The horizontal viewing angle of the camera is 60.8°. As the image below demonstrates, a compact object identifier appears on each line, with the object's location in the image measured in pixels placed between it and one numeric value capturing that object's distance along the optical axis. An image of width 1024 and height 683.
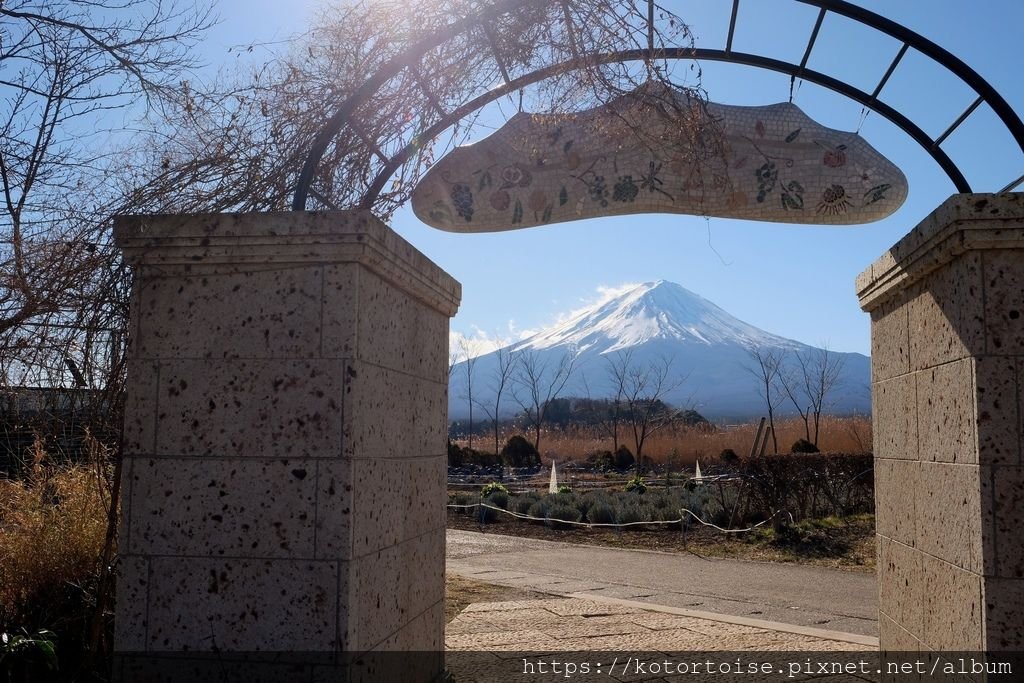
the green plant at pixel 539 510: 13.90
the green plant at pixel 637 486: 16.56
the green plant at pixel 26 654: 3.44
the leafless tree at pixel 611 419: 28.96
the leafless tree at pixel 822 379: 25.80
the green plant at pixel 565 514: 13.59
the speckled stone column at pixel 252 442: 2.66
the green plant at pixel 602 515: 13.33
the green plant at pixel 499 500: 15.17
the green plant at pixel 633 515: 12.96
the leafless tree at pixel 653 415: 27.52
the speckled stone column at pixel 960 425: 2.60
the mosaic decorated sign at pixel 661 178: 4.85
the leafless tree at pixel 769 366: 27.91
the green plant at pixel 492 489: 16.49
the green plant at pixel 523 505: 14.56
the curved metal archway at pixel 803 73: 3.65
